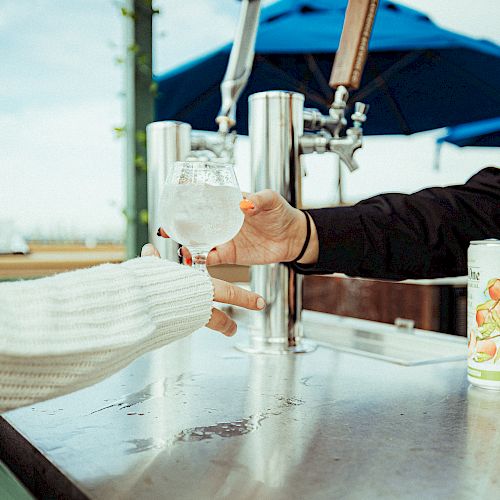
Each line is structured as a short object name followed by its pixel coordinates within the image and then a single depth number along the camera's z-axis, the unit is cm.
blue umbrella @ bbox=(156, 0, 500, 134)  279
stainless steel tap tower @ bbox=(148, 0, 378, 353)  104
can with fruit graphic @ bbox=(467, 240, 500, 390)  71
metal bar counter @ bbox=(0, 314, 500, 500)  45
